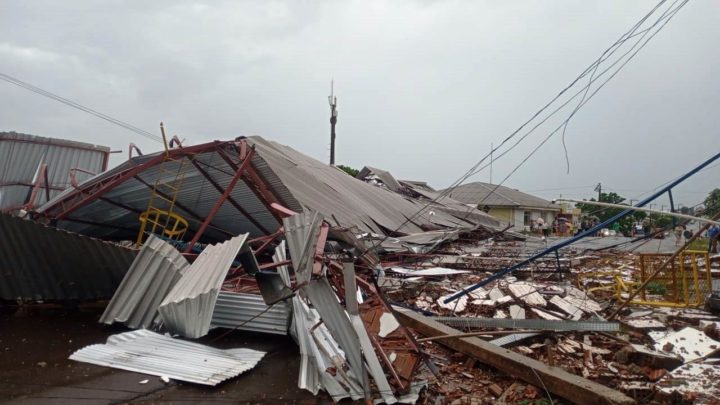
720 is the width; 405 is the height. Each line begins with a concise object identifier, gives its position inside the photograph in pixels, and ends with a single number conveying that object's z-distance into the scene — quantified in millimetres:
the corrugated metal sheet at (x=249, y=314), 4969
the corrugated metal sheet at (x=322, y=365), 3514
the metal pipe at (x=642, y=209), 3215
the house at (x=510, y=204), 36188
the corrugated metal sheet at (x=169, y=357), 3818
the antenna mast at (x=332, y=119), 23766
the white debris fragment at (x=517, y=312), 5659
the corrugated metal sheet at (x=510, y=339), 4500
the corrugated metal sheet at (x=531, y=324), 4617
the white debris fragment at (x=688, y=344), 4062
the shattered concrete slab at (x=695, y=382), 3303
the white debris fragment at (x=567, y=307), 5719
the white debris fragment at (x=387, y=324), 4203
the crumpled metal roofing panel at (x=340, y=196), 11539
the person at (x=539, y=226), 29684
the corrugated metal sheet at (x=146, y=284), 5039
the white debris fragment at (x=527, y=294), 6180
